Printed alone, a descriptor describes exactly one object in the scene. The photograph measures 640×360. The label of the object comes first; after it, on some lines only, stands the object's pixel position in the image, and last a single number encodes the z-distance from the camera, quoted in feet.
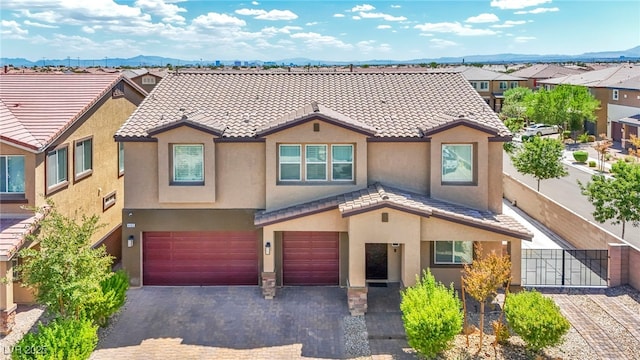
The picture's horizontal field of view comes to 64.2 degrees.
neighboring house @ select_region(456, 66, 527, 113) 284.41
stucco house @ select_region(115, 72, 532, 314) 61.46
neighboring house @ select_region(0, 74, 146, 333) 56.54
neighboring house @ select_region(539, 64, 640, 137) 195.31
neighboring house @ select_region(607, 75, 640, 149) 172.76
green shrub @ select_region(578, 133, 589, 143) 193.98
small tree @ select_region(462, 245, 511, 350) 46.16
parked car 213.87
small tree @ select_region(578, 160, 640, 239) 66.59
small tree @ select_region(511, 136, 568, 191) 105.29
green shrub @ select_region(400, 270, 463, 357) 44.37
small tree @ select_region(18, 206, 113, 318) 45.11
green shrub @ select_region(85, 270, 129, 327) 50.54
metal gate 65.00
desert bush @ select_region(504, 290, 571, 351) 44.88
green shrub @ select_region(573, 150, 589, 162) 156.66
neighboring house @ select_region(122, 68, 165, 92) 255.91
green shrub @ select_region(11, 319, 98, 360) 40.14
